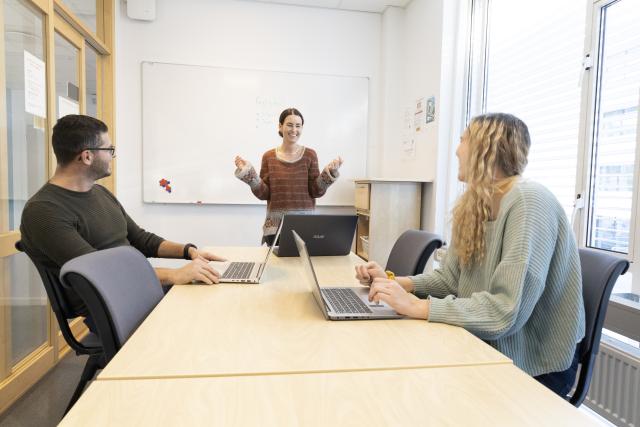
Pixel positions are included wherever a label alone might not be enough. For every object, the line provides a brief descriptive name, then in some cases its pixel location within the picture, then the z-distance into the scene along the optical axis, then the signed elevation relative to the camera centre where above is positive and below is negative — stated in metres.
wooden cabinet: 3.31 -0.21
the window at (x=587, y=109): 1.91 +0.43
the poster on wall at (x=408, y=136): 3.69 +0.45
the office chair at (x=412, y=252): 1.71 -0.29
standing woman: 2.52 +0.02
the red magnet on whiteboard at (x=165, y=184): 3.68 -0.04
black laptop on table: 1.71 -0.22
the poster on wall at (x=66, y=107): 2.52 +0.45
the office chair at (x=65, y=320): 1.49 -0.52
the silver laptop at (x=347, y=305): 1.05 -0.34
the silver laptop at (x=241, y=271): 1.42 -0.34
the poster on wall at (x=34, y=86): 2.12 +0.48
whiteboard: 3.64 +0.55
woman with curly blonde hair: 1.00 -0.20
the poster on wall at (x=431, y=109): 3.34 +0.63
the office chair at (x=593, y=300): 1.13 -0.31
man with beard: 1.47 -0.16
